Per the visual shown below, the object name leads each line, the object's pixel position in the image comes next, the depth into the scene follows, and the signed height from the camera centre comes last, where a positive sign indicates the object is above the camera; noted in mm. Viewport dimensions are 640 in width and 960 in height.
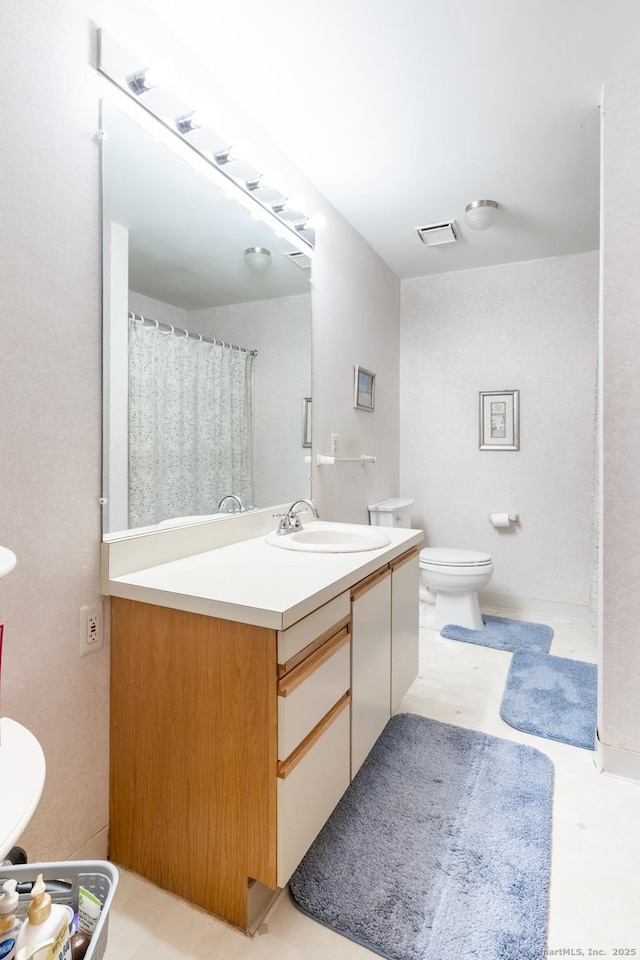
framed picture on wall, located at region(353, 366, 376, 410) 2790 +471
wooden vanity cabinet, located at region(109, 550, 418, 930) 1076 -657
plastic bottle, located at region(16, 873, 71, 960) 710 -687
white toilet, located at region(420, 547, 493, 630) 2848 -656
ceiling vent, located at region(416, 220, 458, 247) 2704 +1330
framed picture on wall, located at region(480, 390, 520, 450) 3281 +330
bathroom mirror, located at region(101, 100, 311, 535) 1328 +552
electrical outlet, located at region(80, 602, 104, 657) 1246 -409
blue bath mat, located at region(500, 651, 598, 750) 1922 -1003
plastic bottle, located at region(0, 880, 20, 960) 697 -656
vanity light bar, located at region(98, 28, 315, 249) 1263 +1032
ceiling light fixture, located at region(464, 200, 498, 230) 2461 +1291
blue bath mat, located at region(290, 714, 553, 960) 1129 -1048
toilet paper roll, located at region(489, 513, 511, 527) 3252 -337
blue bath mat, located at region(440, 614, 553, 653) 2738 -966
